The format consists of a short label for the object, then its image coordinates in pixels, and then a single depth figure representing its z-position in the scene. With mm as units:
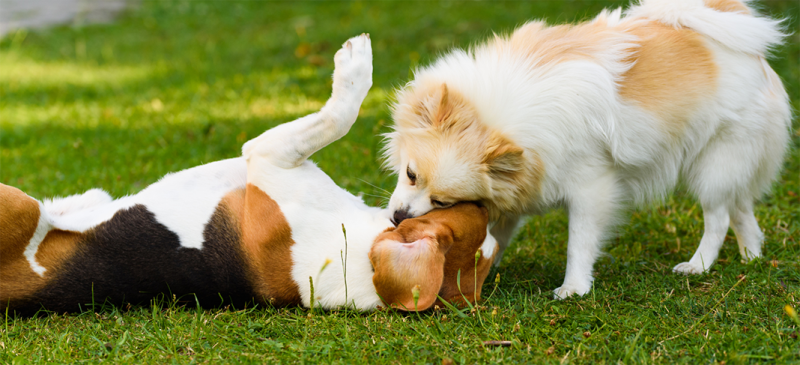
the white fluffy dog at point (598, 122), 6344
